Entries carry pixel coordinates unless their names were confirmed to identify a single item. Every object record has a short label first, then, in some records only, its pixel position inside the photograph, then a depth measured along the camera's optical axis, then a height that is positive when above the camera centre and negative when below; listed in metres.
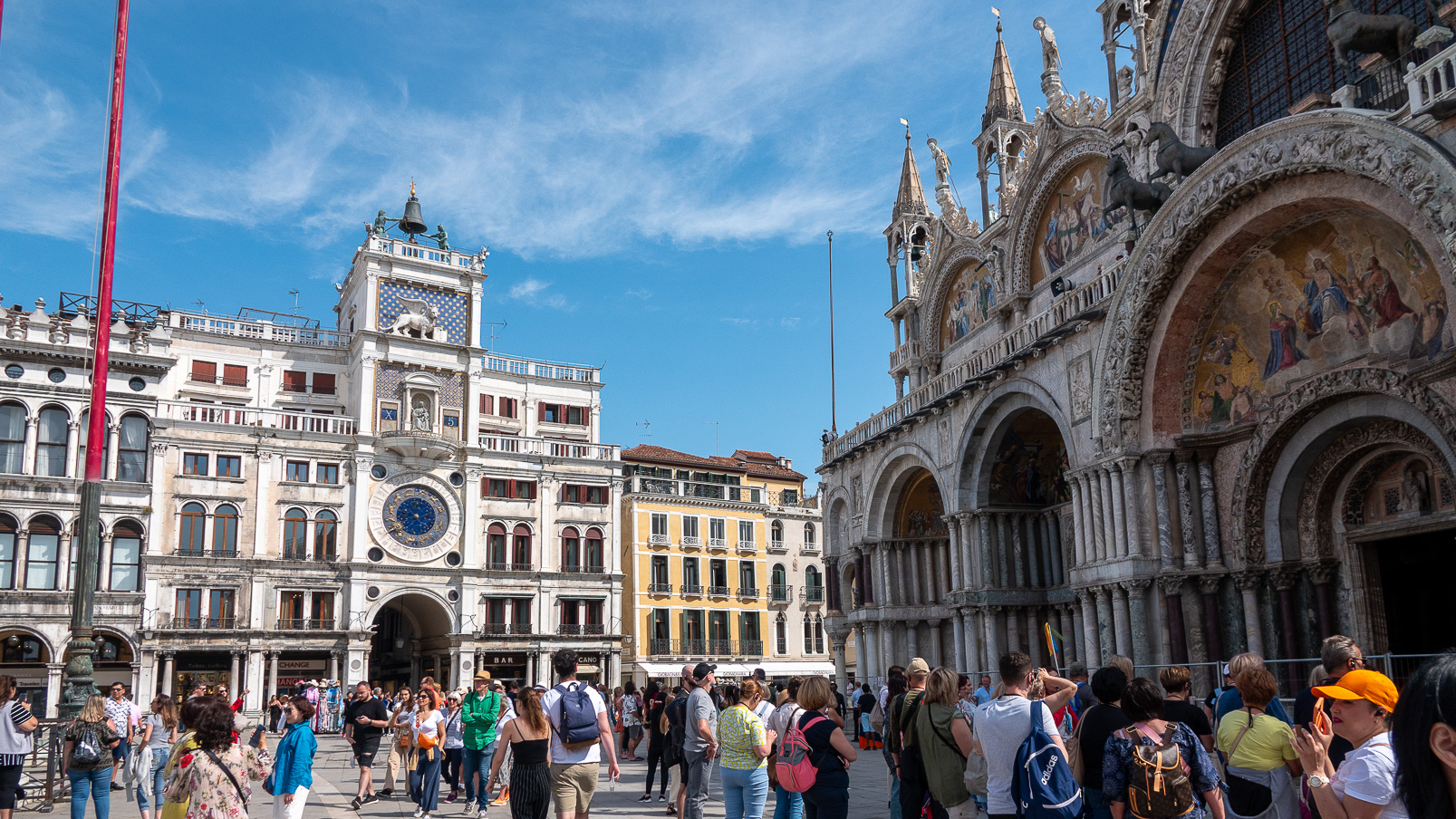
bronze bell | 49.59 +18.23
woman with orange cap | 3.80 -0.51
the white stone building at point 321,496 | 38.50 +5.22
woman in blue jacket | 8.72 -1.11
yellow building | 52.28 +2.56
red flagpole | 14.52 +2.48
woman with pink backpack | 8.18 -1.07
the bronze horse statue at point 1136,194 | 18.95 +7.15
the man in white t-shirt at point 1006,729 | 6.70 -0.70
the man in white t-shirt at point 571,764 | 9.04 -1.14
